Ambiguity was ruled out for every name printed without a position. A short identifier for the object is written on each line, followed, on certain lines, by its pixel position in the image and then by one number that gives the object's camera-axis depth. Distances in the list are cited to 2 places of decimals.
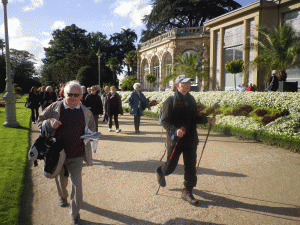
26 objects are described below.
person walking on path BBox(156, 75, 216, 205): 3.66
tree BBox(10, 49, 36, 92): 69.21
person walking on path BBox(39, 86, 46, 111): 11.83
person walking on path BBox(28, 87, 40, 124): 12.04
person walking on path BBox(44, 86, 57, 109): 10.30
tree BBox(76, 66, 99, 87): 34.38
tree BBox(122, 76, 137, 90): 35.84
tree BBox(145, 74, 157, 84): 29.91
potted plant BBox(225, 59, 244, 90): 18.73
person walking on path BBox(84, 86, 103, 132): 8.43
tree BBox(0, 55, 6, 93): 45.59
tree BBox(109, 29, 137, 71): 65.94
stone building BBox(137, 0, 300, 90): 19.34
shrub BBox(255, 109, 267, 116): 9.95
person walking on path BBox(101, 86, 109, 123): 13.46
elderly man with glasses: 3.12
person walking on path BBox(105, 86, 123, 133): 9.95
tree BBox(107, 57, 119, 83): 56.28
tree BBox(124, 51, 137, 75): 46.47
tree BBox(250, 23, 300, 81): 14.65
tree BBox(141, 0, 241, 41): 34.78
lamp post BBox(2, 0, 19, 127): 10.34
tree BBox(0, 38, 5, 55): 73.56
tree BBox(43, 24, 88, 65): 56.97
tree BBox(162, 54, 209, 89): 23.83
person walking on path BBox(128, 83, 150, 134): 9.80
